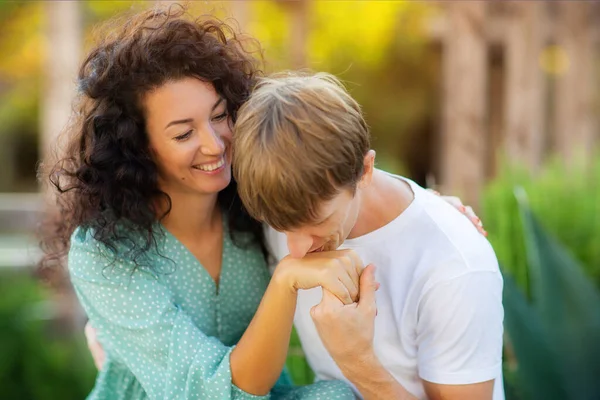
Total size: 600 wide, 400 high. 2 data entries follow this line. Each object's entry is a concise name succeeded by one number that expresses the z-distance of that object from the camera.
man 1.64
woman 1.94
